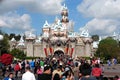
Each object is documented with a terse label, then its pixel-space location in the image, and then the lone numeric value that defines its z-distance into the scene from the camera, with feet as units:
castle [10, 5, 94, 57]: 157.65
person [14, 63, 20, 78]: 33.65
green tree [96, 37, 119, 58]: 123.87
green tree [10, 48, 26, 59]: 140.63
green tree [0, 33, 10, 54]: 105.93
